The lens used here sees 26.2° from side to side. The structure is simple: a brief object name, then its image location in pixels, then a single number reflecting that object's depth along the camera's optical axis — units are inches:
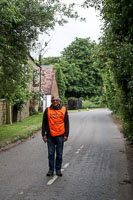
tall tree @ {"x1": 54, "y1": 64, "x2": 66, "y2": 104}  2217.0
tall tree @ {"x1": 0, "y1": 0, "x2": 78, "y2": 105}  542.6
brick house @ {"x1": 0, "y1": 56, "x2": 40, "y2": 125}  929.1
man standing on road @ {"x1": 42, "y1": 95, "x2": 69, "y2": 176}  300.0
